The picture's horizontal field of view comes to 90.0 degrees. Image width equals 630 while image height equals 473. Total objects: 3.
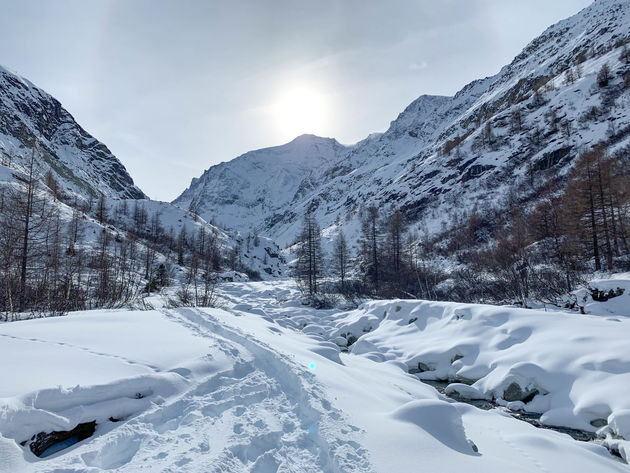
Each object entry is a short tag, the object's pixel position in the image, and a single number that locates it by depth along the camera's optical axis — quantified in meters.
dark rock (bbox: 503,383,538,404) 8.02
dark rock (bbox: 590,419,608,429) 6.42
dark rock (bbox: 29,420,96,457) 3.31
